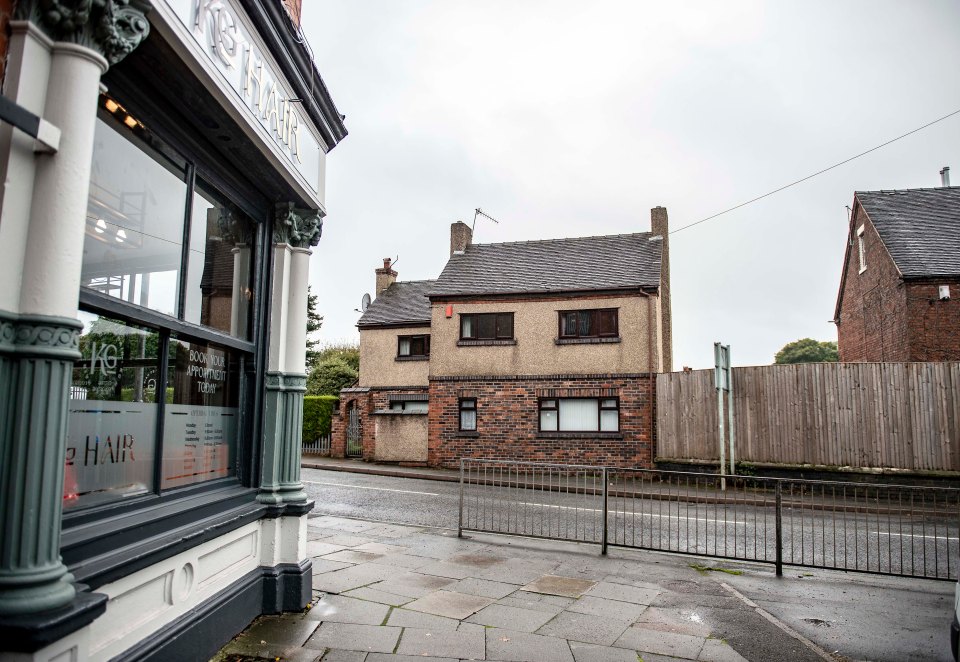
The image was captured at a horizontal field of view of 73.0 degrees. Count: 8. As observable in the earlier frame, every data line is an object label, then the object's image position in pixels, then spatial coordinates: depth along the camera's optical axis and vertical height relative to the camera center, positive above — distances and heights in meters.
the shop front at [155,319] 2.53 +0.47
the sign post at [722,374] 15.71 +0.92
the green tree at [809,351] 67.38 +6.58
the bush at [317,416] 25.53 -0.42
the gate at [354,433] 24.22 -1.01
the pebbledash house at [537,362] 19.20 +1.47
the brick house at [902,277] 17.95 +4.16
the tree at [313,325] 49.10 +6.12
